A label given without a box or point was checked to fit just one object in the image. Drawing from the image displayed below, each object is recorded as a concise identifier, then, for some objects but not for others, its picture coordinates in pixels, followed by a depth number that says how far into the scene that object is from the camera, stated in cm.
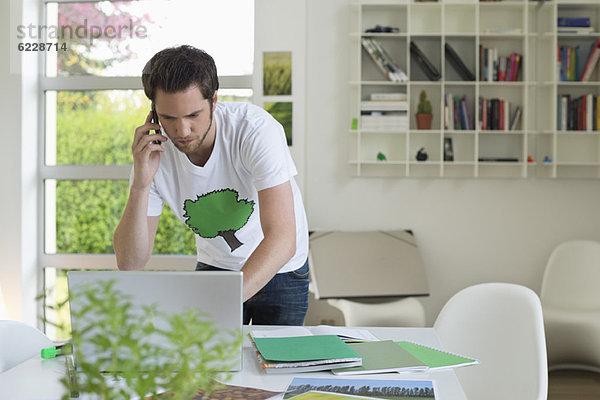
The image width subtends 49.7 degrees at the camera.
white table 127
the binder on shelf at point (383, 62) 410
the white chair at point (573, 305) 350
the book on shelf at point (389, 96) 415
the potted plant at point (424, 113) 411
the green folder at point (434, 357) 144
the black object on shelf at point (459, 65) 411
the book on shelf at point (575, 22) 406
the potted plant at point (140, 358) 62
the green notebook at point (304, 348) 142
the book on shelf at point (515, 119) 411
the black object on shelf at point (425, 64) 409
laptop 128
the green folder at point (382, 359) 138
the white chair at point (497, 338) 184
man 176
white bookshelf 409
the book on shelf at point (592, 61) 405
